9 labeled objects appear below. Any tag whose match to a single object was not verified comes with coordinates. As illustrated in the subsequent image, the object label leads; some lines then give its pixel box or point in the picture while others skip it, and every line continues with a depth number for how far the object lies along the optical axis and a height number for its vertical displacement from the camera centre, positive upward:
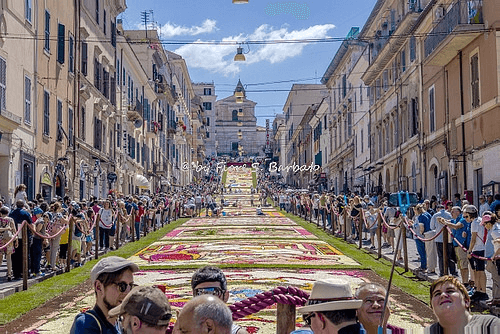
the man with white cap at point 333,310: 3.90 -0.62
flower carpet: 9.84 -1.50
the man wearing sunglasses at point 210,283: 5.07 -0.60
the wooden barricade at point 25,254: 12.95 -0.96
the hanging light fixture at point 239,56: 29.39 +5.89
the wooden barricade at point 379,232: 18.63 -0.97
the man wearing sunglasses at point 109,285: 4.25 -0.53
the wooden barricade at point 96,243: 18.48 -1.10
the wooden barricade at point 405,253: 15.17 -1.24
